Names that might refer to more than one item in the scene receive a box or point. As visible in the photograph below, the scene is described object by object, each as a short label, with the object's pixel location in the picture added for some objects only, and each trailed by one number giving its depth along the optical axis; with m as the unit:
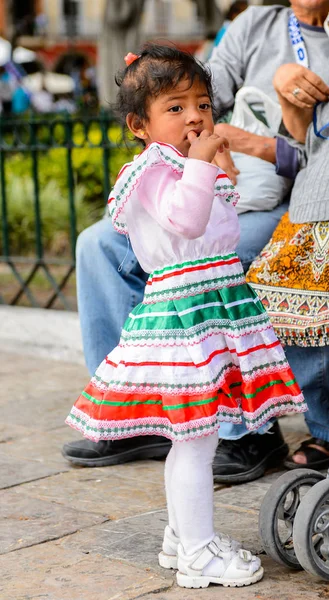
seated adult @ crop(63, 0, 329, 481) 3.36
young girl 2.34
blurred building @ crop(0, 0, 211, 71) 48.47
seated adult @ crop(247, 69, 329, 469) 3.02
